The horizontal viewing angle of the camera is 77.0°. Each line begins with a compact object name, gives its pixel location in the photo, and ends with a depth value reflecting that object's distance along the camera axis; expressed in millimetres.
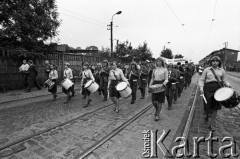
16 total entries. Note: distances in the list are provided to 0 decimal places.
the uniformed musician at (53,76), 7680
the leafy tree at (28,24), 10141
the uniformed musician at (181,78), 8606
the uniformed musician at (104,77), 7746
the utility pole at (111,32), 20594
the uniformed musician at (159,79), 4898
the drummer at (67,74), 7434
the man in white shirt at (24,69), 10055
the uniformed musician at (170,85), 6429
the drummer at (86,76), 6617
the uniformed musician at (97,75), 9384
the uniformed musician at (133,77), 7316
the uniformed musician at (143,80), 8273
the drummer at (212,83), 4125
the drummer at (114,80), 5871
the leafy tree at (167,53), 51775
